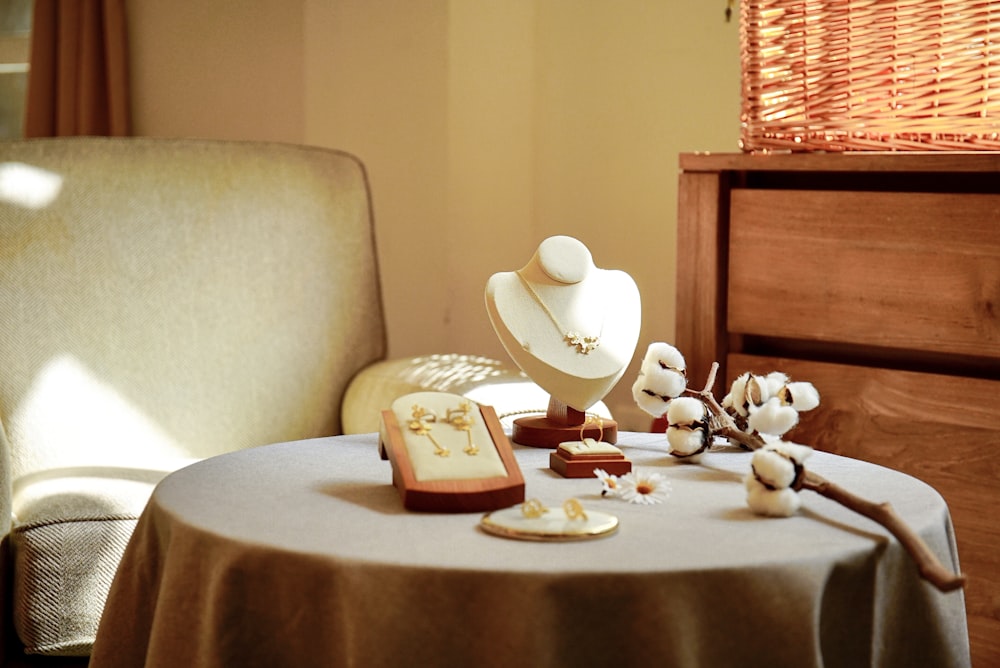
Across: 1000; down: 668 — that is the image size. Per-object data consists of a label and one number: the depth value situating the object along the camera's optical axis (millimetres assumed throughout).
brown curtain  3088
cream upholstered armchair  1846
